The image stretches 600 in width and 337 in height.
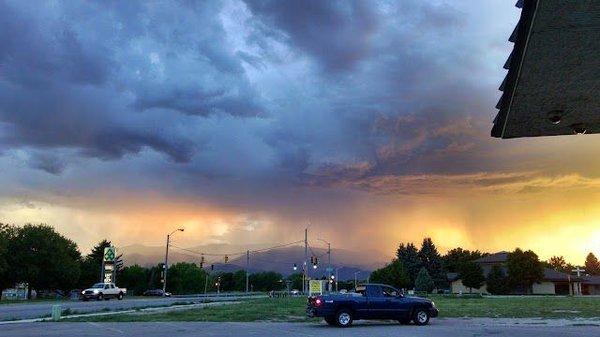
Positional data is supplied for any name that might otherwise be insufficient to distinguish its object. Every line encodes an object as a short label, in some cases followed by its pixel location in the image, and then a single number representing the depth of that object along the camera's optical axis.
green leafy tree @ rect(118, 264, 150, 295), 157.25
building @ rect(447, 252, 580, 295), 100.06
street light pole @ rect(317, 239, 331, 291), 77.32
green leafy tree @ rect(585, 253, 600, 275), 188.68
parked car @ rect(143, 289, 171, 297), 107.22
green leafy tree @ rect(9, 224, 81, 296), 86.88
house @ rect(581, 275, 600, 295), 119.50
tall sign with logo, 61.34
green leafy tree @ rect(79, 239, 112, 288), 120.81
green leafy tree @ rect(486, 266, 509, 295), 90.69
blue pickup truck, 21.94
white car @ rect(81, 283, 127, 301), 55.58
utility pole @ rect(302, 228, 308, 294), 83.19
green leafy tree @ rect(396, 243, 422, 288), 128.38
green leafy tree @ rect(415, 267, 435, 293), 105.24
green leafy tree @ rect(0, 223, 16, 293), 76.75
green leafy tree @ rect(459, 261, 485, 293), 99.25
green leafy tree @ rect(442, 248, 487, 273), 145.70
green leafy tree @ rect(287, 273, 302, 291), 193.38
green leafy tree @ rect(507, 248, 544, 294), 88.12
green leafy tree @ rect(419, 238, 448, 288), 128.38
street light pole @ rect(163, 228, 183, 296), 80.33
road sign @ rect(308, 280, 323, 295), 47.25
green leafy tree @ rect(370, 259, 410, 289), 107.44
